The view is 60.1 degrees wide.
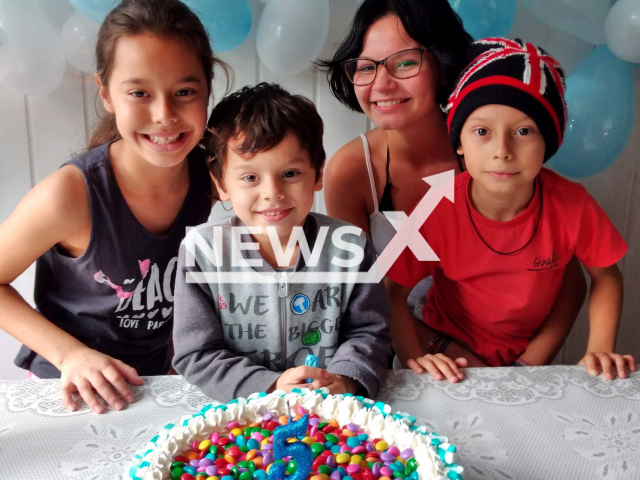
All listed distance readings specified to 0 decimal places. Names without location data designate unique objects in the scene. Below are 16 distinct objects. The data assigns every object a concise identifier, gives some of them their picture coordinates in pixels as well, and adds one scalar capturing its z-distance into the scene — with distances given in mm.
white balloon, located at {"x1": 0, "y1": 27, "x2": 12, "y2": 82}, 1348
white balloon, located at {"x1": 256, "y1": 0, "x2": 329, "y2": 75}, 1439
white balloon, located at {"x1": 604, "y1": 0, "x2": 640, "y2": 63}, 1376
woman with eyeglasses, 1299
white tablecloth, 734
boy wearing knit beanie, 1125
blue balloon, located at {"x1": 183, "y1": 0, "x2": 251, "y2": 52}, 1389
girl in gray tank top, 1059
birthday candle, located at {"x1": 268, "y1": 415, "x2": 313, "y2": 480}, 629
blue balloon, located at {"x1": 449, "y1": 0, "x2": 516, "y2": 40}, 1454
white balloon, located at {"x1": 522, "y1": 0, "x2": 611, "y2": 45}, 1473
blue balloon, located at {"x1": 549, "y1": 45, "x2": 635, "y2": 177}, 1474
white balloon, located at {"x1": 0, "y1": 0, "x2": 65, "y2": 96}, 1386
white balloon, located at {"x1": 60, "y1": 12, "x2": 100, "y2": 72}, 1455
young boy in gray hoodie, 977
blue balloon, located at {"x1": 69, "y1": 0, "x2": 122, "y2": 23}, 1359
